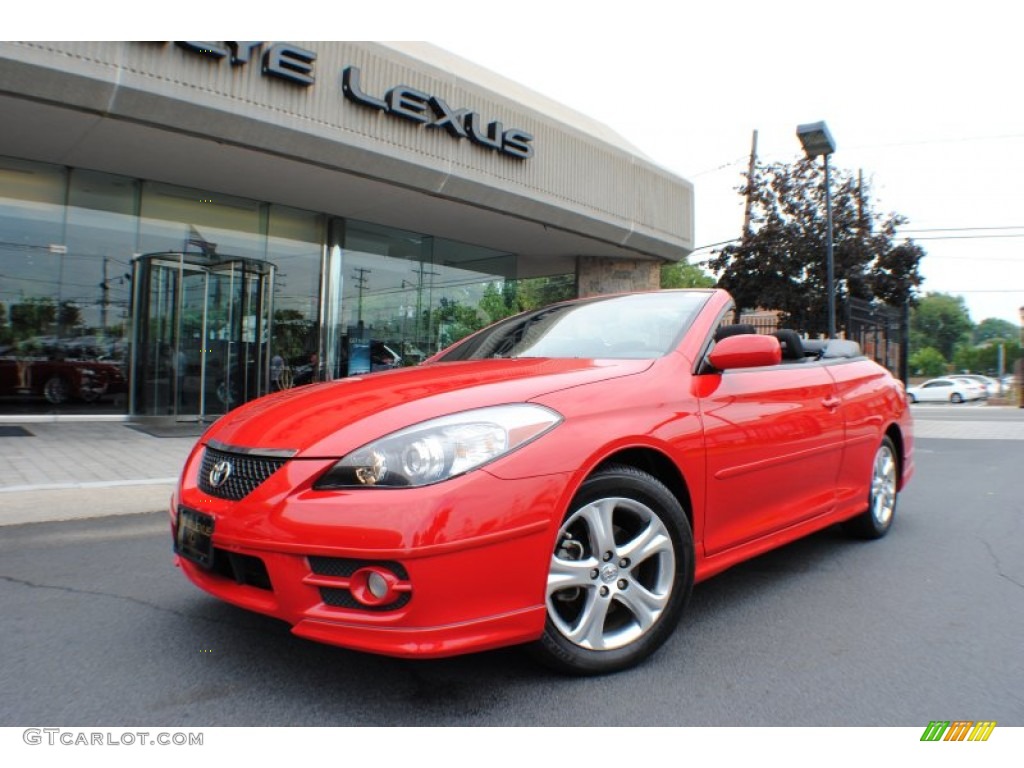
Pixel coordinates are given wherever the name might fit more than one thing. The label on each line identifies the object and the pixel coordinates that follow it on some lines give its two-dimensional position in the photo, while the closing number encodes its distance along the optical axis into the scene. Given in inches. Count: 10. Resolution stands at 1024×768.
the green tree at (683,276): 1537.9
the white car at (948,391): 1423.5
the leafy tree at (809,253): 670.8
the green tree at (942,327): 3481.8
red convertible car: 79.1
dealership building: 326.0
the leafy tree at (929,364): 2728.8
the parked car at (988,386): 1478.8
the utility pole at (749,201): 712.4
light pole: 499.8
